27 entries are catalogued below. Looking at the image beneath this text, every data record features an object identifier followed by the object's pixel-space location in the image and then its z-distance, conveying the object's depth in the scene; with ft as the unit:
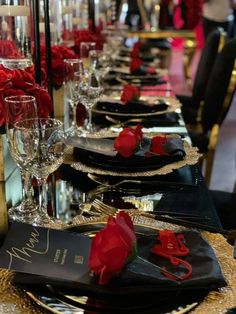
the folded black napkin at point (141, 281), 2.30
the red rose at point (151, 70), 9.45
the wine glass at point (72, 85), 5.08
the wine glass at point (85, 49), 7.03
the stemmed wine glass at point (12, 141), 3.28
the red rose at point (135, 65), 9.23
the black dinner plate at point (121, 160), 3.99
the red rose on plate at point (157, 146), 4.13
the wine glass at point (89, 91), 5.26
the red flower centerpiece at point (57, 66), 5.26
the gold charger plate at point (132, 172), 3.91
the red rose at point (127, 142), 4.02
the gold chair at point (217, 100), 7.89
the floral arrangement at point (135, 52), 9.99
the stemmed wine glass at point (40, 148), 3.23
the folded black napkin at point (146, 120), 5.68
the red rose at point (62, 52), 5.56
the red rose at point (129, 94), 6.17
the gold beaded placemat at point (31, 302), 2.31
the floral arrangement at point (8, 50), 5.34
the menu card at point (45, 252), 2.40
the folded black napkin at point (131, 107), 5.92
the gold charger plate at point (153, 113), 5.83
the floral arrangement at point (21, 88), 3.48
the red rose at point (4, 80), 3.47
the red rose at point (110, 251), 2.29
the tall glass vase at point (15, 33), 4.94
